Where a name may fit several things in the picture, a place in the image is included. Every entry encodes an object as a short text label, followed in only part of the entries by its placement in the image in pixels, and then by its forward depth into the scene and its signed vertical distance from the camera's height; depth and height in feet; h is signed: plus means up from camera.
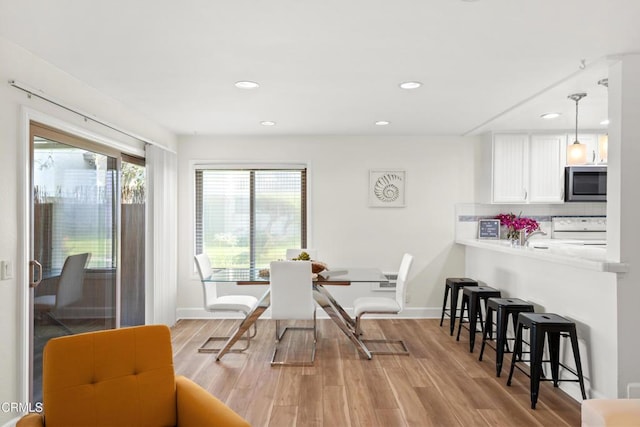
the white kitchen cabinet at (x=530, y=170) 17.34 +1.62
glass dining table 13.33 -2.35
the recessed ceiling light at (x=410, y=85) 11.13 +3.30
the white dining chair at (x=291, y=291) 12.41 -2.45
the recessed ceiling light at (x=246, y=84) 11.03 +3.27
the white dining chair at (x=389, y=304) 13.74 -3.14
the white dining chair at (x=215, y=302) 13.97 -3.15
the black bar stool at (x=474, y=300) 13.85 -3.07
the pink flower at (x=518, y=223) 17.94 -0.58
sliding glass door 9.66 -0.86
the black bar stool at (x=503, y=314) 11.83 -2.97
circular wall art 18.60 +0.91
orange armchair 5.49 -2.46
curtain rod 8.52 +2.41
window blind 18.74 -0.35
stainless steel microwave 16.83 +1.10
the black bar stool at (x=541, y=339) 9.84 -3.07
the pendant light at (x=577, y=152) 12.37 +1.68
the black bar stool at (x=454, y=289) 15.96 -3.02
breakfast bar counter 9.34 -2.22
